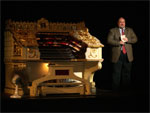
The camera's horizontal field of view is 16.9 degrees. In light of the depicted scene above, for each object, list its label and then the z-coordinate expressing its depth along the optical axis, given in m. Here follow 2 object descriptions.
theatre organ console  8.73
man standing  9.49
